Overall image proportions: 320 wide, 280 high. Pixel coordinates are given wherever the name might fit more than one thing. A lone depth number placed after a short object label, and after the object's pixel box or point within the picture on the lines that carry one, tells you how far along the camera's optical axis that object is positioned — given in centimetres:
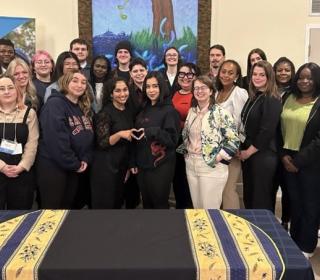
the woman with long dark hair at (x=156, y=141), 269
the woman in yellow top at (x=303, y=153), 261
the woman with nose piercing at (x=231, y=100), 295
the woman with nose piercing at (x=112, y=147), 269
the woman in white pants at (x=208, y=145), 263
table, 145
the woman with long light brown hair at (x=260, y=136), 277
